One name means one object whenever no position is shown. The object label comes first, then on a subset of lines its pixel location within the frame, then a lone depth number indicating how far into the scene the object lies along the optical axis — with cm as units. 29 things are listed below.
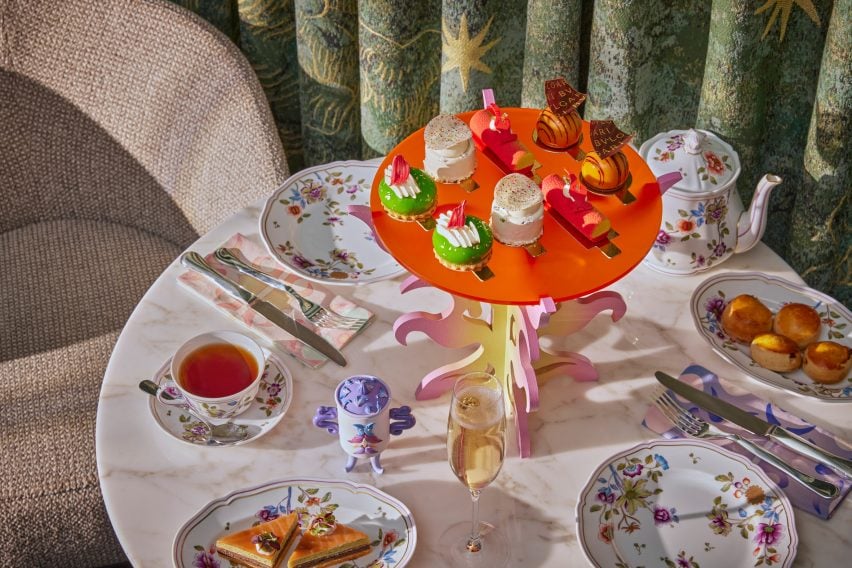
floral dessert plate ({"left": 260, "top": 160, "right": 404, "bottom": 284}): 184
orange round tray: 141
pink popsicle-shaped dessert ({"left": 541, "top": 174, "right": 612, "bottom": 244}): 147
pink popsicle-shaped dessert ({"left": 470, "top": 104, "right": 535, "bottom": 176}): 162
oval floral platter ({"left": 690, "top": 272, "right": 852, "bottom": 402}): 164
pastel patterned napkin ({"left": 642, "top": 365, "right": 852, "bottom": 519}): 147
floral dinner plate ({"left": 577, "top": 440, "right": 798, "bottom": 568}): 141
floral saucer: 157
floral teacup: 156
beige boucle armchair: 203
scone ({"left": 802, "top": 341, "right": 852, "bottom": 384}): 162
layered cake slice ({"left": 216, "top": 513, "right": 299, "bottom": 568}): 135
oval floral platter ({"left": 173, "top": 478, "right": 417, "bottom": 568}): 139
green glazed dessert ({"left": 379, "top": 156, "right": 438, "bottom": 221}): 152
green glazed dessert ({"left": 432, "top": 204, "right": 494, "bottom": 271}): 141
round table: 145
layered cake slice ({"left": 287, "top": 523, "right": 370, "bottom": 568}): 136
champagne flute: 130
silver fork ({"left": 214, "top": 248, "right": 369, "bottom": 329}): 176
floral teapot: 174
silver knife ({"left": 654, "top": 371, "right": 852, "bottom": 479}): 146
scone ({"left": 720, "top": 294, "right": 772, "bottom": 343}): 169
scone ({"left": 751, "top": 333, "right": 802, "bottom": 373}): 165
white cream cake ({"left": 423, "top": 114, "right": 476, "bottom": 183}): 157
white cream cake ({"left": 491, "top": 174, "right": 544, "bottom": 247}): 145
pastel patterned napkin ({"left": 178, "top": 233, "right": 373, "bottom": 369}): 172
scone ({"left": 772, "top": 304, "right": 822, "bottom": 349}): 168
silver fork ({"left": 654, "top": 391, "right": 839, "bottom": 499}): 146
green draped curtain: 190
